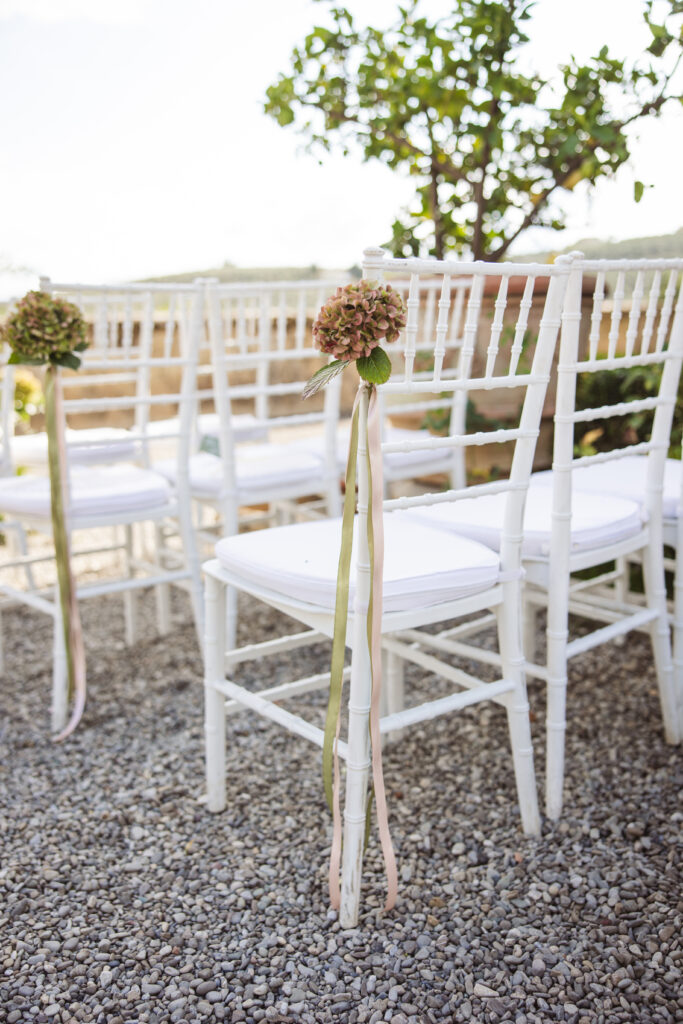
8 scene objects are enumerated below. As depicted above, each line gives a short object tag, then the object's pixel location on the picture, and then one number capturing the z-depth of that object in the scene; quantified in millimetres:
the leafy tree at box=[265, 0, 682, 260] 2797
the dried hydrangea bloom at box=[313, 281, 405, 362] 1221
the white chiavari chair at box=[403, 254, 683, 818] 1635
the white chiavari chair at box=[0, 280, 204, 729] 2104
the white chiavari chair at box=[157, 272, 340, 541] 2311
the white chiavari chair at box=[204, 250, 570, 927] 1356
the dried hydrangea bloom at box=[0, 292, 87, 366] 1943
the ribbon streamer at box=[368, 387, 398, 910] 1292
